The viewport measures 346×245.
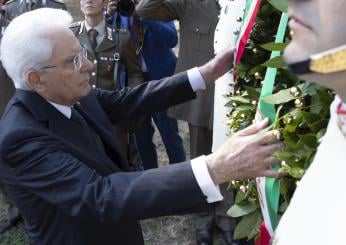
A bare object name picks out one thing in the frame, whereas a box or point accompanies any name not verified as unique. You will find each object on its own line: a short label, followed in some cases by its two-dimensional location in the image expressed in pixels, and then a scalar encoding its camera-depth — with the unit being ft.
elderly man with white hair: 4.55
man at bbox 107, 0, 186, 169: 11.38
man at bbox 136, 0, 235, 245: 10.11
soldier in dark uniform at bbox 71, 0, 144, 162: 10.58
